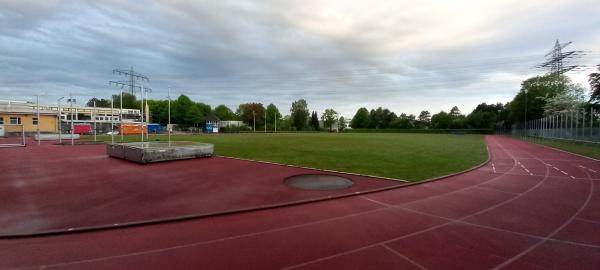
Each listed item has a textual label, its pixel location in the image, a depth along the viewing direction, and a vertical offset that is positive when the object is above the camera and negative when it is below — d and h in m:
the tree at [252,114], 107.31 +4.86
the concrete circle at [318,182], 11.64 -2.29
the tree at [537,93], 72.66 +8.65
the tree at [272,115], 113.75 +4.98
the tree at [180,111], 104.44 +5.92
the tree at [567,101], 53.78 +5.01
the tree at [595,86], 41.40 +5.84
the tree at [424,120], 118.44 +2.98
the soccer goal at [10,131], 44.41 -0.49
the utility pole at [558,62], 52.44 +12.37
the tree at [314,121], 124.94 +2.66
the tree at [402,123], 113.21 +1.54
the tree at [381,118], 121.76 +3.78
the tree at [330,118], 132.11 +4.11
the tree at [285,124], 117.38 +1.35
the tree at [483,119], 99.75 +2.67
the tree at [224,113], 136.91 +6.81
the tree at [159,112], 102.84 +5.43
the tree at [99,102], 131.00 +11.59
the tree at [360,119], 127.47 +3.56
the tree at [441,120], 107.89 +2.53
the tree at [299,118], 119.12 +3.77
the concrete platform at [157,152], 17.23 -1.54
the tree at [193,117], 101.44 +3.70
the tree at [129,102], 105.25 +9.35
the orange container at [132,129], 63.30 -0.28
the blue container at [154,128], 84.06 -0.10
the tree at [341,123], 133.36 +1.89
